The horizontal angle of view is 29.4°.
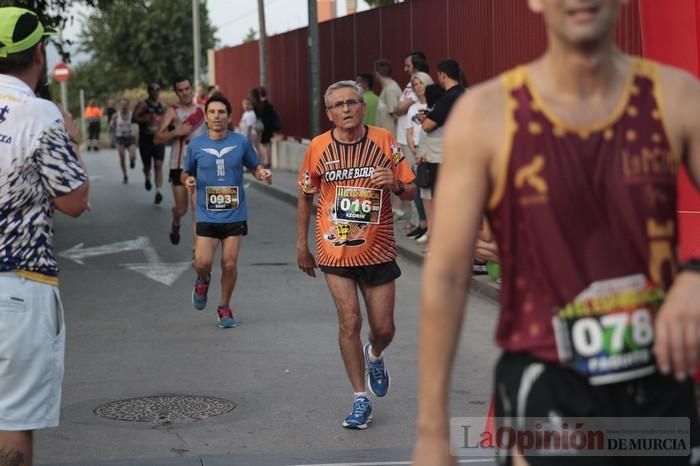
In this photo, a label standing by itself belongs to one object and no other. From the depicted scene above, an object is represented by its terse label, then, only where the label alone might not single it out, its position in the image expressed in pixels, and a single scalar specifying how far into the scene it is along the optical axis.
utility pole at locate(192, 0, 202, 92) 47.94
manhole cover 7.60
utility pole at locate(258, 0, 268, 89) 32.81
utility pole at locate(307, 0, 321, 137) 23.61
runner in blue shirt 10.76
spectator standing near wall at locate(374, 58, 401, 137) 17.67
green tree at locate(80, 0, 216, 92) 74.06
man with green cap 4.39
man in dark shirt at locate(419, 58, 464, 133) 12.88
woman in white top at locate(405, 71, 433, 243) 14.85
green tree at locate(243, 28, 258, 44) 92.81
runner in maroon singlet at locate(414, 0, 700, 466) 2.72
